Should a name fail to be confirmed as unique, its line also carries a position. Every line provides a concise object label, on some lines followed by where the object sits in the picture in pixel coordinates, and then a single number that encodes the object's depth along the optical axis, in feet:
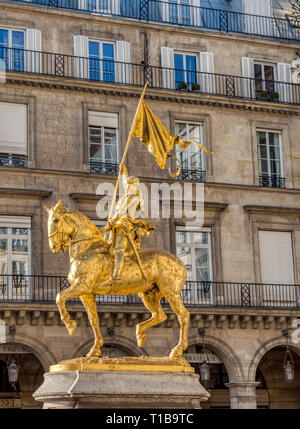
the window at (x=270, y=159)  97.50
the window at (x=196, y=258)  90.68
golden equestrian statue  44.47
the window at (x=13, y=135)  87.25
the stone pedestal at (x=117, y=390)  40.81
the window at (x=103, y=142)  90.48
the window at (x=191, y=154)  93.61
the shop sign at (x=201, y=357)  89.45
